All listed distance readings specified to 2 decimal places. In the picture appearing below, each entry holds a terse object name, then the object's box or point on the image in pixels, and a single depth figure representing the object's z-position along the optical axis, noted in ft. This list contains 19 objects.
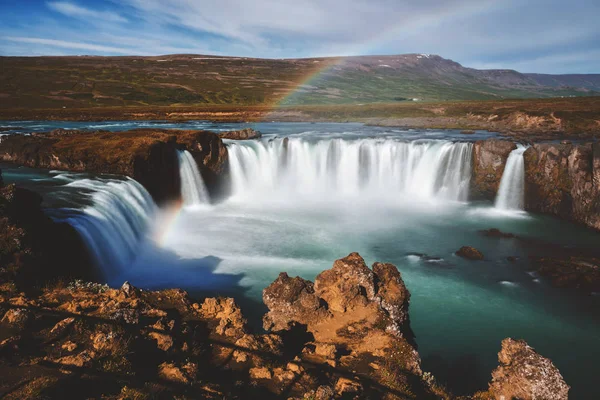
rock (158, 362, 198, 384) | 21.66
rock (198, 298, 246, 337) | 28.81
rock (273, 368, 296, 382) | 23.76
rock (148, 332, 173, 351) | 24.81
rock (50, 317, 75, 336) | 24.20
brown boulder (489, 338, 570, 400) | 24.35
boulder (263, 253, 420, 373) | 31.22
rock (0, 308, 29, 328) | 24.67
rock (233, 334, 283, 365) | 25.59
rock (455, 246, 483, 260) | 70.03
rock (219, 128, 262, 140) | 133.59
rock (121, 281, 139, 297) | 31.07
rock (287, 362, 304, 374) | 24.34
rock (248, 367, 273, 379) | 23.94
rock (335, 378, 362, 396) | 21.96
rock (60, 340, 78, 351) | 22.68
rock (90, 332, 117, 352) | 22.72
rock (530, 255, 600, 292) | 59.77
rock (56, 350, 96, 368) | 20.98
